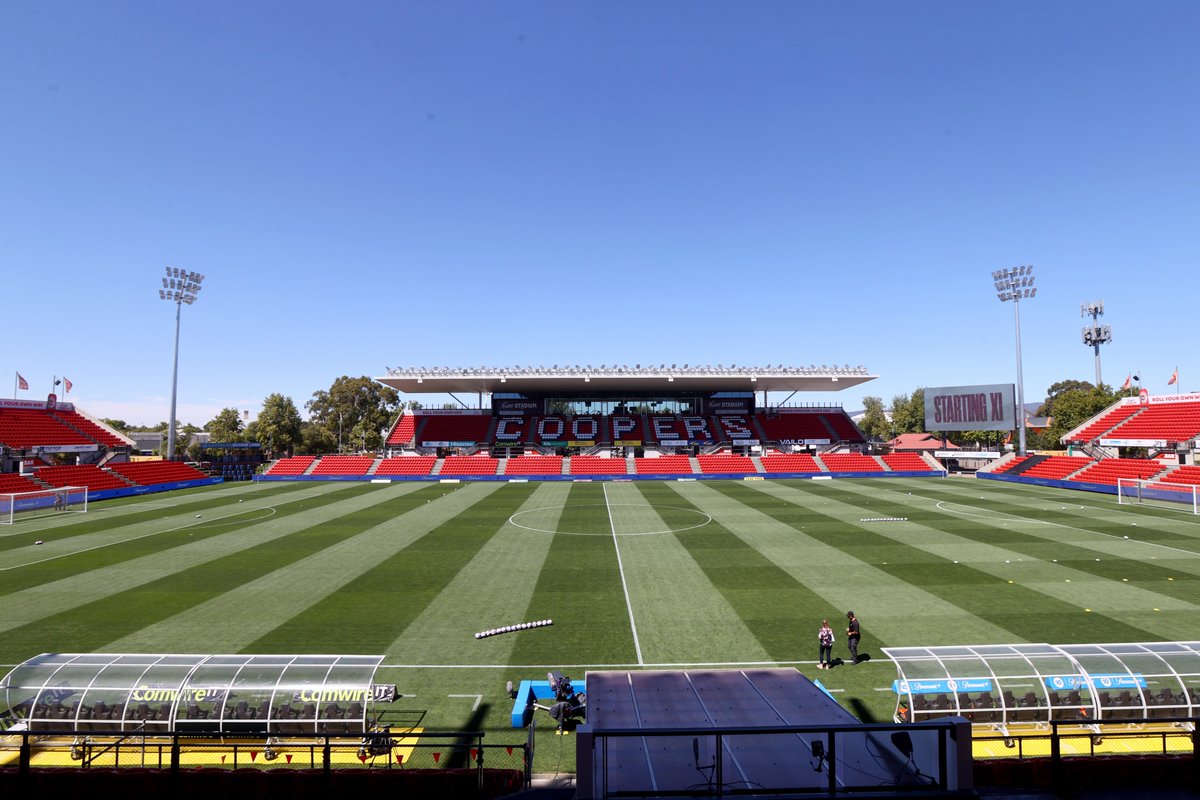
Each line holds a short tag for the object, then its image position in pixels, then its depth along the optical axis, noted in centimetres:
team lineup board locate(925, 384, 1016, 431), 6662
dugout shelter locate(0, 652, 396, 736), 1098
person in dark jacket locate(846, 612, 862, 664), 1480
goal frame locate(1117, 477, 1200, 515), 4062
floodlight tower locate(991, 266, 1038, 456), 6419
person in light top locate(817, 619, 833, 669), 1441
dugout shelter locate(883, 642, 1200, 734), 1119
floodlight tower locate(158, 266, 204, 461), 6167
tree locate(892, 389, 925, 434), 13262
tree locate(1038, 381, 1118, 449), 7456
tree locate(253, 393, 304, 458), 8869
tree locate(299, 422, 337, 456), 10025
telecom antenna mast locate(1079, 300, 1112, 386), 9175
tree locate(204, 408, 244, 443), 9425
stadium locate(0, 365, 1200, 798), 732
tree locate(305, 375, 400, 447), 11025
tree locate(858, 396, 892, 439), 14950
